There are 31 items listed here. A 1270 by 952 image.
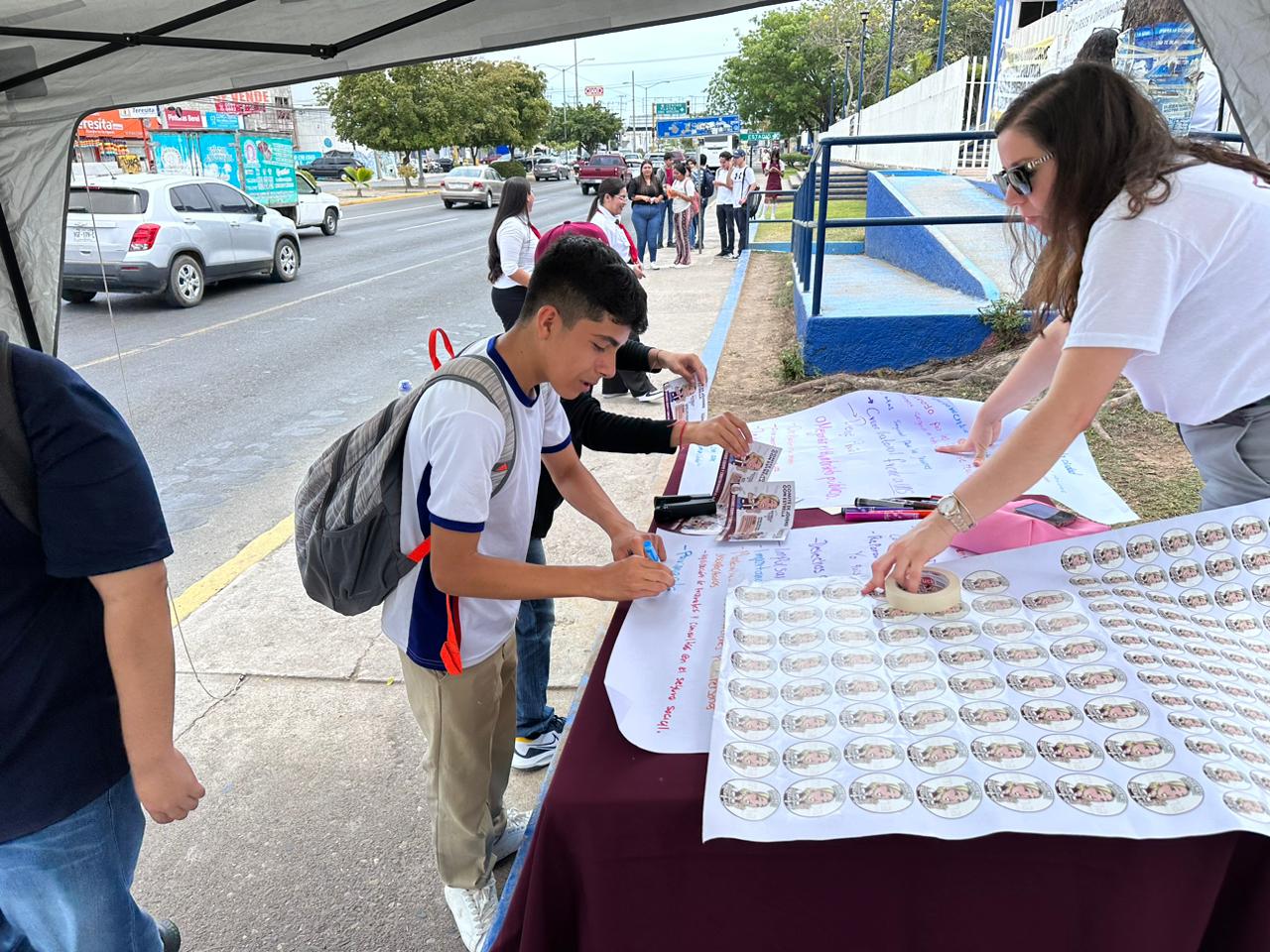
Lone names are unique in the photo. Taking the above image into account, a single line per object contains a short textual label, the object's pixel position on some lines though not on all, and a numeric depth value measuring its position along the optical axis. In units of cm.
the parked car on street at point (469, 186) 2644
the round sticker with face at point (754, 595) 153
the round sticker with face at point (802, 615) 145
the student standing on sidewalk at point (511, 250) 607
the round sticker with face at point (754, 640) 139
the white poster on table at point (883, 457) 211
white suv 995
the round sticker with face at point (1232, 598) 140
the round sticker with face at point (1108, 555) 152
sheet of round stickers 104
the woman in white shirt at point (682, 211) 1434
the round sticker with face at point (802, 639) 138
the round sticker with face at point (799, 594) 152
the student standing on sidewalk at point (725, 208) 1391
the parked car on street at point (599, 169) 3203
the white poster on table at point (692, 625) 127
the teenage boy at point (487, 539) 149
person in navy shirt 118
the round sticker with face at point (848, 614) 143
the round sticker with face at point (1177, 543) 150
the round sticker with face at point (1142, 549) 151
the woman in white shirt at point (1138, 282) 138
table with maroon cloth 104
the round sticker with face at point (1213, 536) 148
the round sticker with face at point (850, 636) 136
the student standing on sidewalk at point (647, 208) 1311
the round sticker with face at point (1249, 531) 146
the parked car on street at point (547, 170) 4584
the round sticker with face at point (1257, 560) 144
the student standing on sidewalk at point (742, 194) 1378
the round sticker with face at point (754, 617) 146
